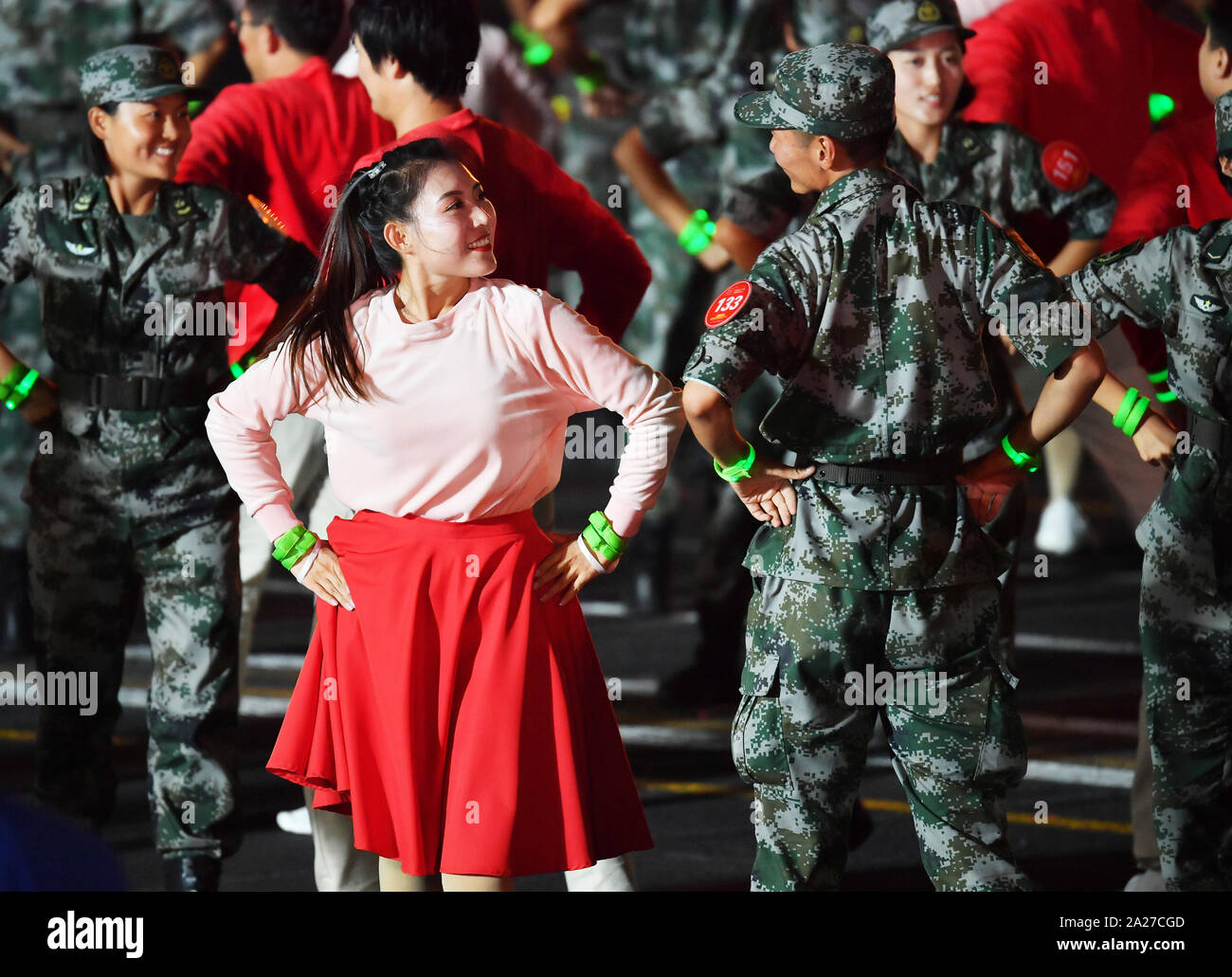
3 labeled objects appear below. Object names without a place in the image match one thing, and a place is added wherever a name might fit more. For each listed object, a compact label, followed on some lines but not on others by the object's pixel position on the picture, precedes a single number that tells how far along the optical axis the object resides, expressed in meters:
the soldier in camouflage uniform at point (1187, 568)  7.73
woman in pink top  6.78
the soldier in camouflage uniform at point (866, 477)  6.86
